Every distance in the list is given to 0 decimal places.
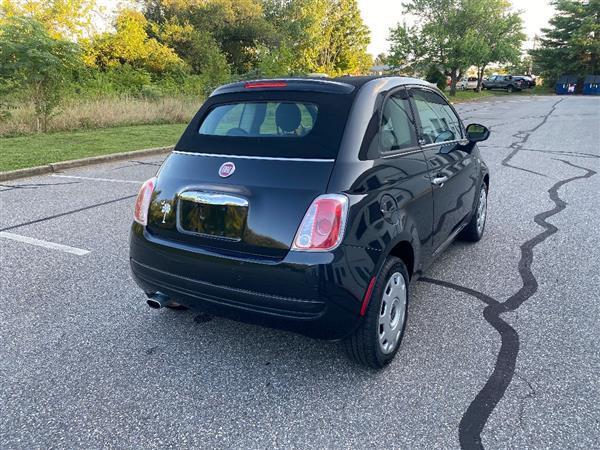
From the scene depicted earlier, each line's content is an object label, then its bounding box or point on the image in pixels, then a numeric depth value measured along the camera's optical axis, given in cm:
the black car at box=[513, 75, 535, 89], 4847
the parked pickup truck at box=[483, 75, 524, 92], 4828
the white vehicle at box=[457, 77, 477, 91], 4843
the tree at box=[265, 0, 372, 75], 2522
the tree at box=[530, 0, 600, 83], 4816
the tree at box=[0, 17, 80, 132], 1165
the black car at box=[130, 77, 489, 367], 235
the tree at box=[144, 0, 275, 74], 3509
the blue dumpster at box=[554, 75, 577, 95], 4884
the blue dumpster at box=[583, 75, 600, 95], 4625
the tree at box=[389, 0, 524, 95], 3319
